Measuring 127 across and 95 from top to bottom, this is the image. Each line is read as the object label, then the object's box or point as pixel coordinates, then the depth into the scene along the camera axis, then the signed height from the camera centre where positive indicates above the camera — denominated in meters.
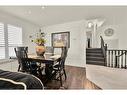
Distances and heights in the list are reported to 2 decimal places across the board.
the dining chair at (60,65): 1.65 -0.44
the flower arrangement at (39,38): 1.41 +0.18
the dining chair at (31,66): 1.40 -0.40
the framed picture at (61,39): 1.55 +0.20
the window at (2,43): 1.19 +0.06
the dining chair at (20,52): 1.34 -0.10
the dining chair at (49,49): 1.75 -0.06
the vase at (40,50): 1.64 -0.08
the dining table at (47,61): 1.43 -0.29
